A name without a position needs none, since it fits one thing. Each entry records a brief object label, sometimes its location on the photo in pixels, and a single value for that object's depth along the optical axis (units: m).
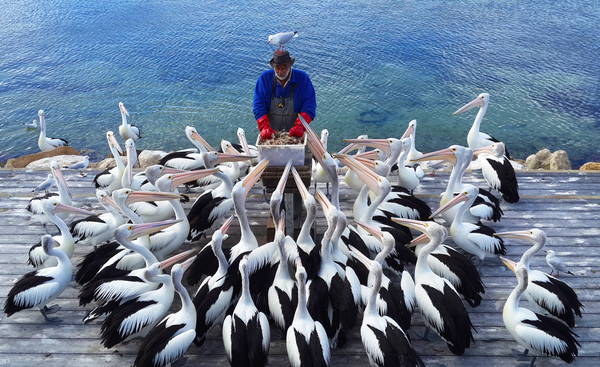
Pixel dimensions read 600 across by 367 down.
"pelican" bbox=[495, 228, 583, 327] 4.08
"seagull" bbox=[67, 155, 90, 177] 7.04
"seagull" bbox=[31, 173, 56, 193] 6.23
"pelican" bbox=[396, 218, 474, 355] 3.89
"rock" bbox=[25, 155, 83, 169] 9.52
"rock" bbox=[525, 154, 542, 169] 9.48
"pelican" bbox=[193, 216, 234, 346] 4.01
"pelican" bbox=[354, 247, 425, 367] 3.63
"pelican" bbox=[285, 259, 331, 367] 3.59
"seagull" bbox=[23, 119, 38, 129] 12.51
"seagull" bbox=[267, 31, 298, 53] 5.23
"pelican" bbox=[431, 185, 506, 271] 4.82
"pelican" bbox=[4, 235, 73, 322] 4.17
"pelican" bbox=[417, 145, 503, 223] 5.34
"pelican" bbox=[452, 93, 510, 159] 7.12
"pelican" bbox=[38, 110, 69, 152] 9.92
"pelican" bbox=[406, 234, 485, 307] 4.34
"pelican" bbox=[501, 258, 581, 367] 3.72
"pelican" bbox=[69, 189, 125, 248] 5.07
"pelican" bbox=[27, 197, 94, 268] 4.73
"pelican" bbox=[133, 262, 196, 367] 3.64
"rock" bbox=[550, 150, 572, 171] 9.05
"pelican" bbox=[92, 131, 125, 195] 6.21
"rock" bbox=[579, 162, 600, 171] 8.48
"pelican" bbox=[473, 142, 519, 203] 5.88
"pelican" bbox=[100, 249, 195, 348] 3.82
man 5.44
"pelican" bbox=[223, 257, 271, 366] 3.68
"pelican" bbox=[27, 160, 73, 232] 5.45
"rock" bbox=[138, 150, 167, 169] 8.88
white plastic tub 4.73
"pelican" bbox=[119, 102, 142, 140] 9.68
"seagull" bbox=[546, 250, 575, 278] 4.62
